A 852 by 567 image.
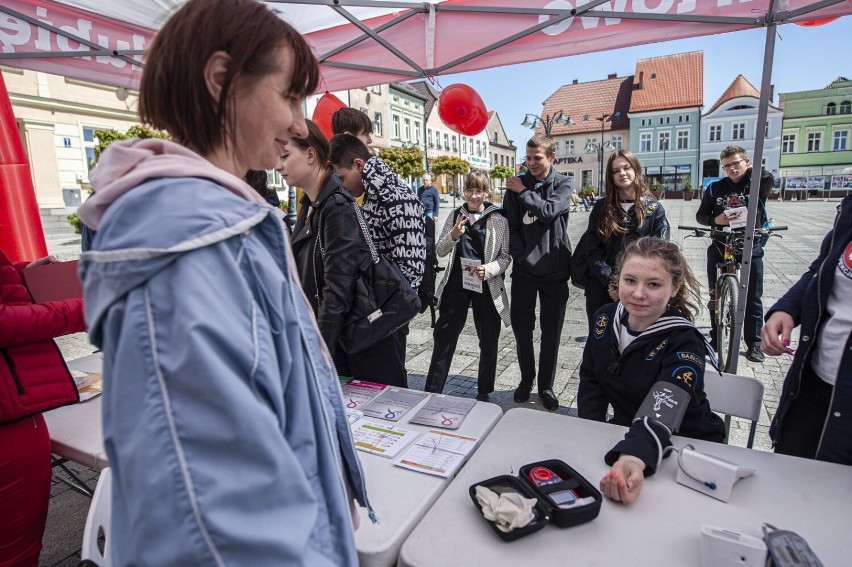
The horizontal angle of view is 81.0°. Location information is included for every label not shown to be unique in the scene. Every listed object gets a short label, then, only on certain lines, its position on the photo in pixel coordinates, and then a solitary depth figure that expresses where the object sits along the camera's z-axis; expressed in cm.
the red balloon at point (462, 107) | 455
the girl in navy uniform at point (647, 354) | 162
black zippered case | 120
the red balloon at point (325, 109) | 493
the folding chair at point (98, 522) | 132
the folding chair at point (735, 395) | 200
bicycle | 447
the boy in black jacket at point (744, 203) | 454
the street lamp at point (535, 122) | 1488
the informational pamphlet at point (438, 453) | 152
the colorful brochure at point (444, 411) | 181
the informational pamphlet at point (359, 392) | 202
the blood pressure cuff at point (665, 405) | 160
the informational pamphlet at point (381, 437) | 163
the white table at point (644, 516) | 113
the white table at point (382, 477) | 119
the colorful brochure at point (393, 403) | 191
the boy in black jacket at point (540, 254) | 367
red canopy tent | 293
